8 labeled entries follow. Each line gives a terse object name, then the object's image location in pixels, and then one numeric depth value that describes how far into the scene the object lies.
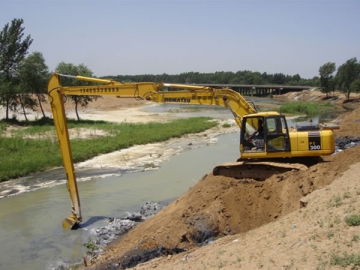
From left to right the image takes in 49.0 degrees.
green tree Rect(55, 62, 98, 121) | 45.43
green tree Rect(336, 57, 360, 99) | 73.88
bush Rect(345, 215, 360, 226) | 7.35
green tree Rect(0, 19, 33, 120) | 42.08
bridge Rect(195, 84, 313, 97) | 111.26
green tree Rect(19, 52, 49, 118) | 41.59
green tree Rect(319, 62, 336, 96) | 82.06
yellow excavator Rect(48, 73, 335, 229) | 12.85
